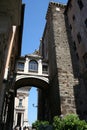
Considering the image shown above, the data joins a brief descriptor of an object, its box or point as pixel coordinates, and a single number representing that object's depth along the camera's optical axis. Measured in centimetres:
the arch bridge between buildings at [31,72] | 1886
